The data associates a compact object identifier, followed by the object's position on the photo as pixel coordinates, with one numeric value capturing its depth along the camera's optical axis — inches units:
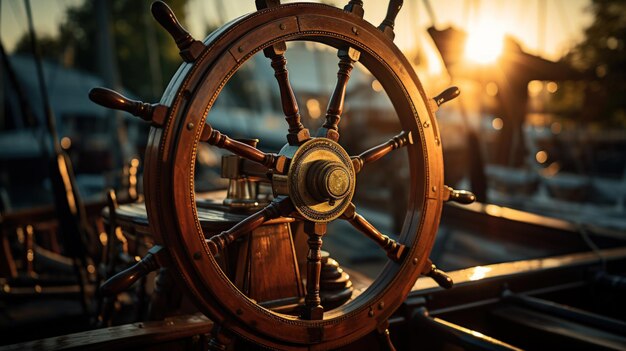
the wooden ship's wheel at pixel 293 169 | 34.2
